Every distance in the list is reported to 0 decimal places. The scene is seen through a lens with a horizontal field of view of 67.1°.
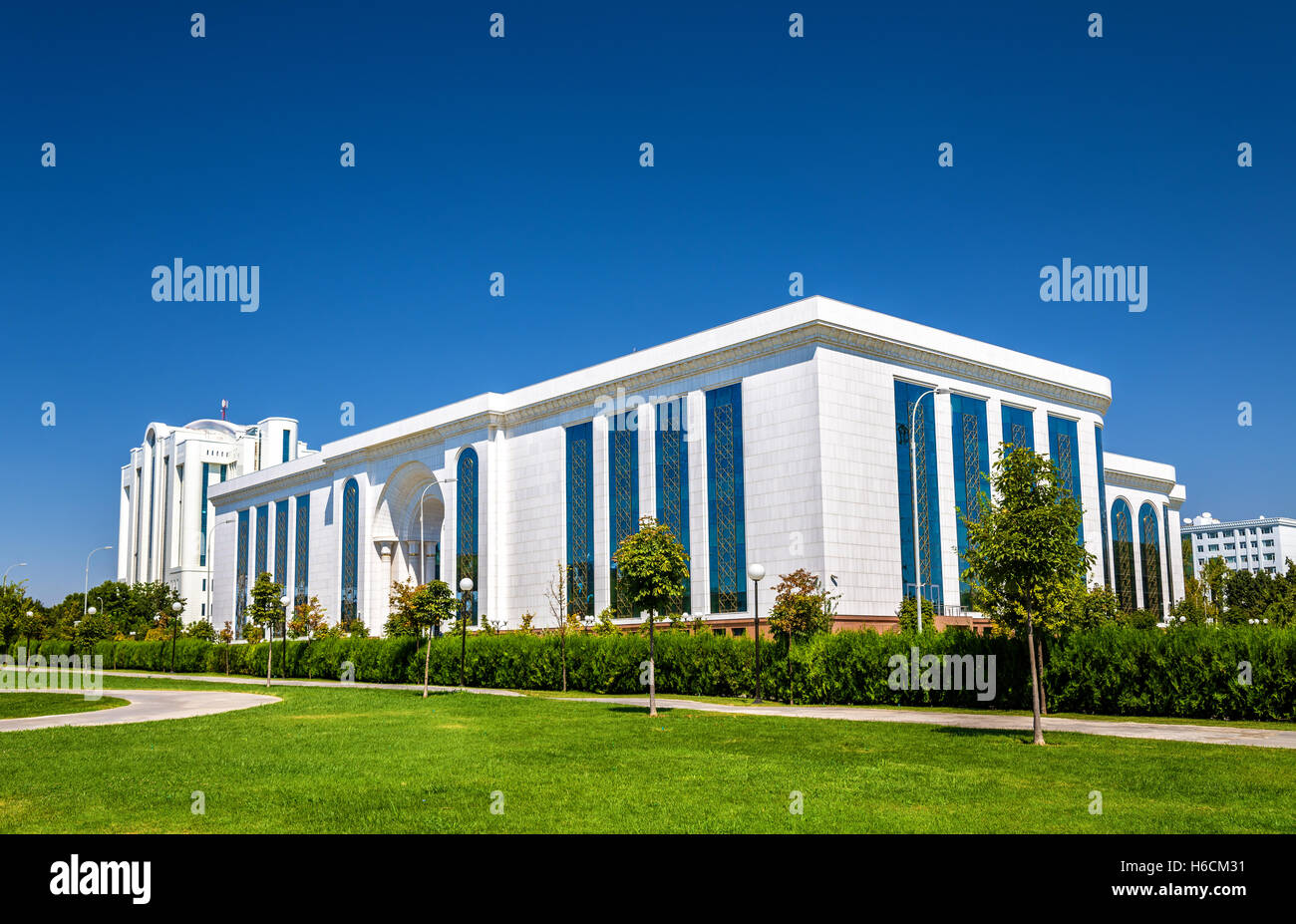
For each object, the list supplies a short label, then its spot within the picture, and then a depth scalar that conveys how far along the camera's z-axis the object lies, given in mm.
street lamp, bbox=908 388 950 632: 42281
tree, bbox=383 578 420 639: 39875
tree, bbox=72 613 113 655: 48469
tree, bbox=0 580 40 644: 50875
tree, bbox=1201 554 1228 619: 72000
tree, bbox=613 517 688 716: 22453
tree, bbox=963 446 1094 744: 16344
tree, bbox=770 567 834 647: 28369
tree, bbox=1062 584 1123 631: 20667
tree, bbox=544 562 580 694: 48344
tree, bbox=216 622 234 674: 71062
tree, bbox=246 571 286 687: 39106
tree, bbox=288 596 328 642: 56938
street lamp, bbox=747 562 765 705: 24984
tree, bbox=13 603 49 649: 56438
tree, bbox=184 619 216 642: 65338
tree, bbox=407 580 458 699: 29641
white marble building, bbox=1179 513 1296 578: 160750
